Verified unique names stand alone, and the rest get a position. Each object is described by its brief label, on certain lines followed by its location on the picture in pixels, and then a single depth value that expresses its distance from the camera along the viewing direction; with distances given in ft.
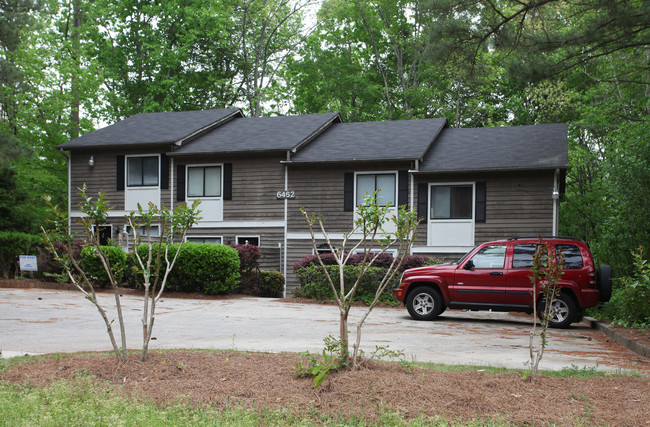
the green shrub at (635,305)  35.18
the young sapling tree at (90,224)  20.49
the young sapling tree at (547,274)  19.26
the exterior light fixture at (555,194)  69.31
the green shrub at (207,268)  61.26
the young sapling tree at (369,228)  19.42
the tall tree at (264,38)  129.39
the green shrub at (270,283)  68.33
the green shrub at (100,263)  63.10
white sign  65.47
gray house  72.59
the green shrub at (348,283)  58.29
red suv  42.09
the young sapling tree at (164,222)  21.43
